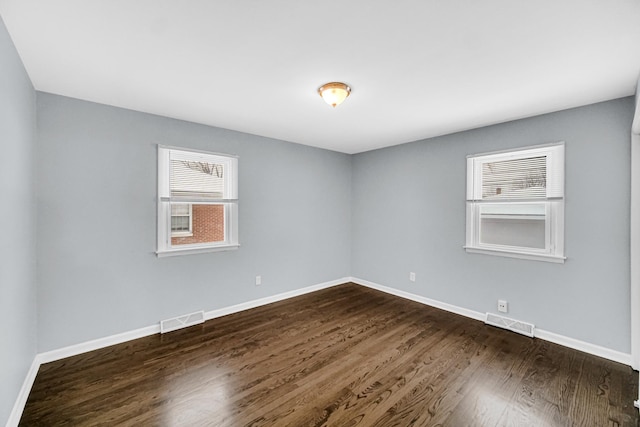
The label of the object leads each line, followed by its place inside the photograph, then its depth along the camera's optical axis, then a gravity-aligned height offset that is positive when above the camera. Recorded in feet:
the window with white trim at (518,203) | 9.47 +0.39
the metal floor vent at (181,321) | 10.05 -4.22
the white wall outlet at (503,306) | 10.48 -3.54
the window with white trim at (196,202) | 10.21 +0.36
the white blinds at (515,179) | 9.91 +1.35
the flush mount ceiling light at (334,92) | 7.56 +3.37
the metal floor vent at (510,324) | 9.83 -4.13
